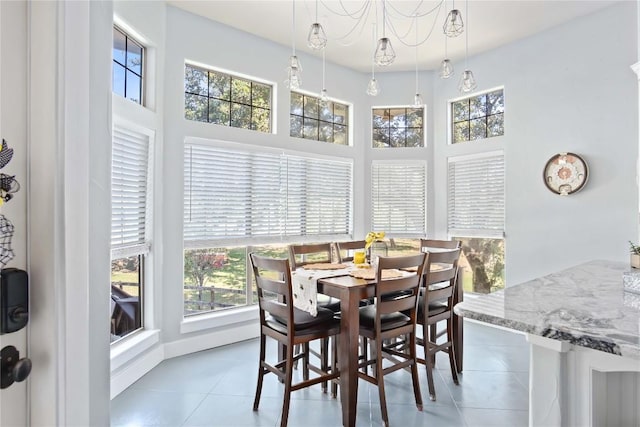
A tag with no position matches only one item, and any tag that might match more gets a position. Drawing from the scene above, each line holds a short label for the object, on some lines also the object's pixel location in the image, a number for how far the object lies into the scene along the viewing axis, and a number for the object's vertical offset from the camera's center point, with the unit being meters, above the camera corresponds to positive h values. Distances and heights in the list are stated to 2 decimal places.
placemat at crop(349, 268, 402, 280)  2.57 -0.46
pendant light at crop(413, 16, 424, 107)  3.11 +0.98
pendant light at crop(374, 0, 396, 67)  2.23 +0.99
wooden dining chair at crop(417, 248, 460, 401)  2.59 -0.74
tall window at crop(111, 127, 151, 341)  2.71 -0.14
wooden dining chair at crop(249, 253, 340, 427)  2.21 -0.76
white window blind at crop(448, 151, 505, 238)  4.14 +0.20
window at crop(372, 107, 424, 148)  4.80 +1.10
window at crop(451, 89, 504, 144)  4.19 +1.16
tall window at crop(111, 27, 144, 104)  2.81 +1.17
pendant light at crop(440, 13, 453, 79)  2.46 +0.98
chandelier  2.75 +1.86
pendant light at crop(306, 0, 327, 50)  2.20 +1.07
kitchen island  1.10 -0.47
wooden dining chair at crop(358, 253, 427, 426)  2.27 -0.75
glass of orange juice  3.03 -0.39
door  0.80 +0.17
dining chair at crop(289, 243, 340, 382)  2.78 -0.49
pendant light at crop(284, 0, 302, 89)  2.45 +0.95
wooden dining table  2.20 -0.80
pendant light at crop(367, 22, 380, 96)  2.73 +0.94
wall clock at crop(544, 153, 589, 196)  3.44 +0.39
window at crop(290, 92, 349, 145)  4.25 +1.14
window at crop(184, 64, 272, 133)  3.52 +1.15
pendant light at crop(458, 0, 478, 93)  2.58 +0.94
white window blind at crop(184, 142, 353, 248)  3.46 +0.17
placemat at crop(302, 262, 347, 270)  2.94 -0.46
